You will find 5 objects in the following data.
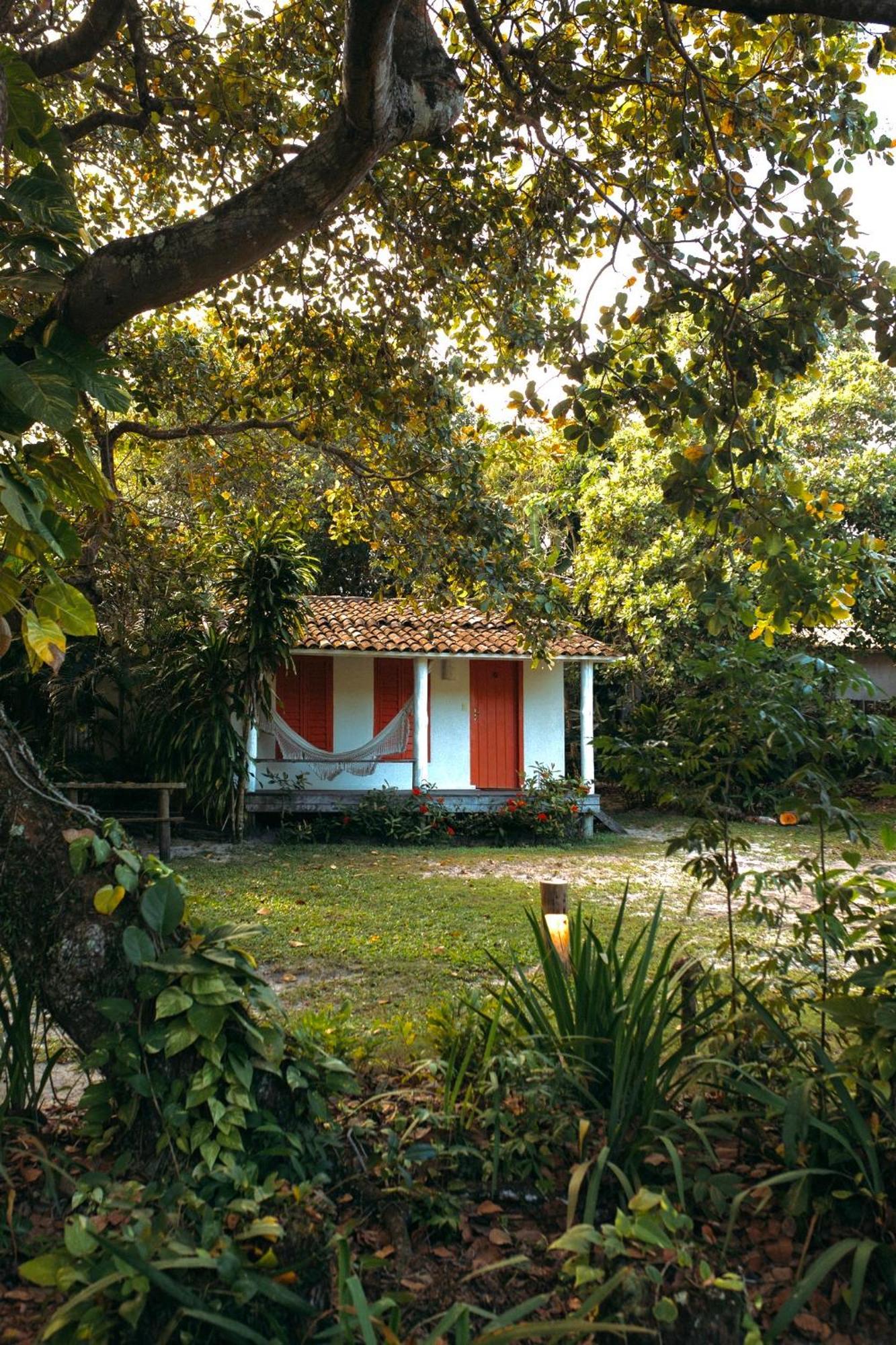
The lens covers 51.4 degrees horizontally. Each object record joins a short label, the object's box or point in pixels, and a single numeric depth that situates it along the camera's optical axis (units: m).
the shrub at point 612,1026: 2.43
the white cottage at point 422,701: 13.41
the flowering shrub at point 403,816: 12.24
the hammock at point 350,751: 12.51
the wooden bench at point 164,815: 9.24
